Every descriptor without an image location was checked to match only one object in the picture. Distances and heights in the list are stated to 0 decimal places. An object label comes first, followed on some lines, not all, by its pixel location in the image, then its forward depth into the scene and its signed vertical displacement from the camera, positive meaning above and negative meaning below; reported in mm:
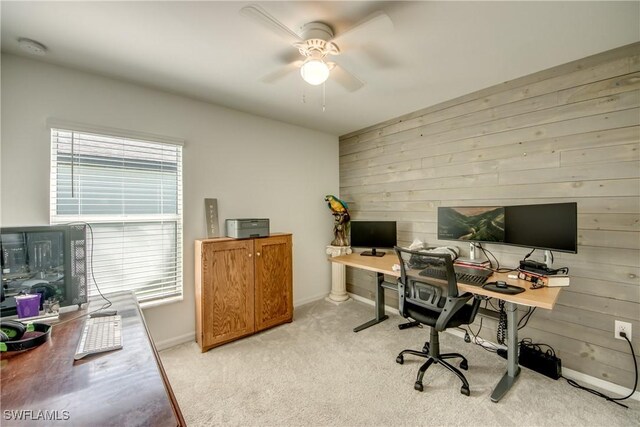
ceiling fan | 1282 +991
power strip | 1987 -1182
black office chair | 1812 -655
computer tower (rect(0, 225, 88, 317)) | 1418 -270
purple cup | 1397 -474
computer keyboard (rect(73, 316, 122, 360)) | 1112 -563
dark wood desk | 758 -581
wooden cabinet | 2420 -723
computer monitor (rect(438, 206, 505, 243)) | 2227 -91
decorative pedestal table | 3625 -969
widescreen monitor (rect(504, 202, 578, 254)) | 1740 -101
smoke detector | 1681 +1153
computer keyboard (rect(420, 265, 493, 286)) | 1875 -487
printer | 2615 -122
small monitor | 3082 -250
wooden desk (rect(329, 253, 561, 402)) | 1587 -534
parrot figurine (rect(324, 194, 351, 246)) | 3568 -45
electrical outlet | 1785 -816
